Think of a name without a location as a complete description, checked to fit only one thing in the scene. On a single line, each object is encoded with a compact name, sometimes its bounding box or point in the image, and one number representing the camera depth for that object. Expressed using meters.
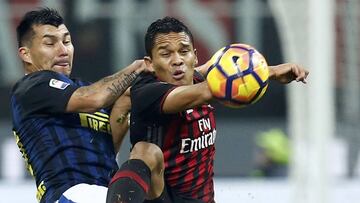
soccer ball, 13.27
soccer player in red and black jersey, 14.07
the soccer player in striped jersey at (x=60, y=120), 14.46
